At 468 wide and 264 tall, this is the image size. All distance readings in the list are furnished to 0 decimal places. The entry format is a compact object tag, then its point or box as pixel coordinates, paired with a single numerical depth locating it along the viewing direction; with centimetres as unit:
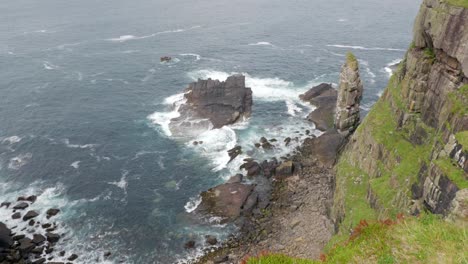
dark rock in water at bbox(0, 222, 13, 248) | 5497
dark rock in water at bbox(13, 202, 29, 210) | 6291
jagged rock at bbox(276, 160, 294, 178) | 6919
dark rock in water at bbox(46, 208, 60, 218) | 6166
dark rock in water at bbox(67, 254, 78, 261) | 5366
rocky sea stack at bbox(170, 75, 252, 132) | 8762
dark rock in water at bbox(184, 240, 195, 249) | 5516
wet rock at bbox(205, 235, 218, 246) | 5529
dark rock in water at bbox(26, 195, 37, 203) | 6456
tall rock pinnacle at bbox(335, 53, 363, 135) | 7450
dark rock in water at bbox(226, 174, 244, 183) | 6755
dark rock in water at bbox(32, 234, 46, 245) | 5619
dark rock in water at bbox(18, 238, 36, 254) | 5472
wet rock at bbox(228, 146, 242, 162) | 7519
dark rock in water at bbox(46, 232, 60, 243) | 5672
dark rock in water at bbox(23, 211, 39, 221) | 6072
